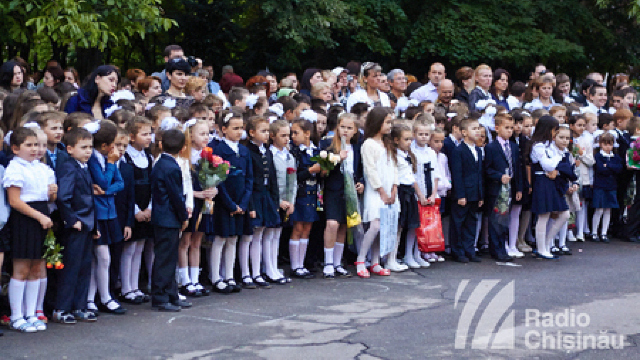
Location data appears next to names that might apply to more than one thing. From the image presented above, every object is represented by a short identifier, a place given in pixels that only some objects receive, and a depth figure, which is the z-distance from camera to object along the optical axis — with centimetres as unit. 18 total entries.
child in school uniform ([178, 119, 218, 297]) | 943
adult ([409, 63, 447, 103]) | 1435
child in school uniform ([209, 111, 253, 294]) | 971
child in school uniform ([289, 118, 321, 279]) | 1062
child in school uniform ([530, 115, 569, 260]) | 1230
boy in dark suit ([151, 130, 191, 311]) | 878
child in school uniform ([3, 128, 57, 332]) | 786
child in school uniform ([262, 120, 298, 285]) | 1037
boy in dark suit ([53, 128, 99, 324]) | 817
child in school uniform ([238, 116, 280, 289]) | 1006
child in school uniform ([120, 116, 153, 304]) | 916
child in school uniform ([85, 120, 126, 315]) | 859
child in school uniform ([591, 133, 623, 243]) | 1381
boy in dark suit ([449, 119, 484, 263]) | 1191
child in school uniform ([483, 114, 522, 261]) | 1209
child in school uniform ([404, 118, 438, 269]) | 1154
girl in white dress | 1084
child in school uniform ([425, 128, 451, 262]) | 1189
